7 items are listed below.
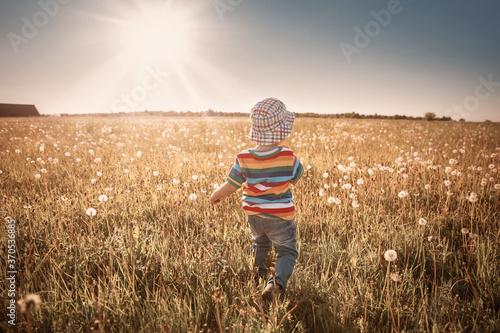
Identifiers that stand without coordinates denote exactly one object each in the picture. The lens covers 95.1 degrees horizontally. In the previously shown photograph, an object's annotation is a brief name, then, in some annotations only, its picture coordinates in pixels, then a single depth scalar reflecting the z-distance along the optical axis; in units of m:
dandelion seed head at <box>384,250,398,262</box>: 1.40
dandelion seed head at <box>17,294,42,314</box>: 0.62
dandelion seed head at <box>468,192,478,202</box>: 2.37
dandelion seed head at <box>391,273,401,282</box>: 1.43
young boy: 1.83
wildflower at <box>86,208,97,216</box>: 1.87
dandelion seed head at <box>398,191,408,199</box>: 2.67
